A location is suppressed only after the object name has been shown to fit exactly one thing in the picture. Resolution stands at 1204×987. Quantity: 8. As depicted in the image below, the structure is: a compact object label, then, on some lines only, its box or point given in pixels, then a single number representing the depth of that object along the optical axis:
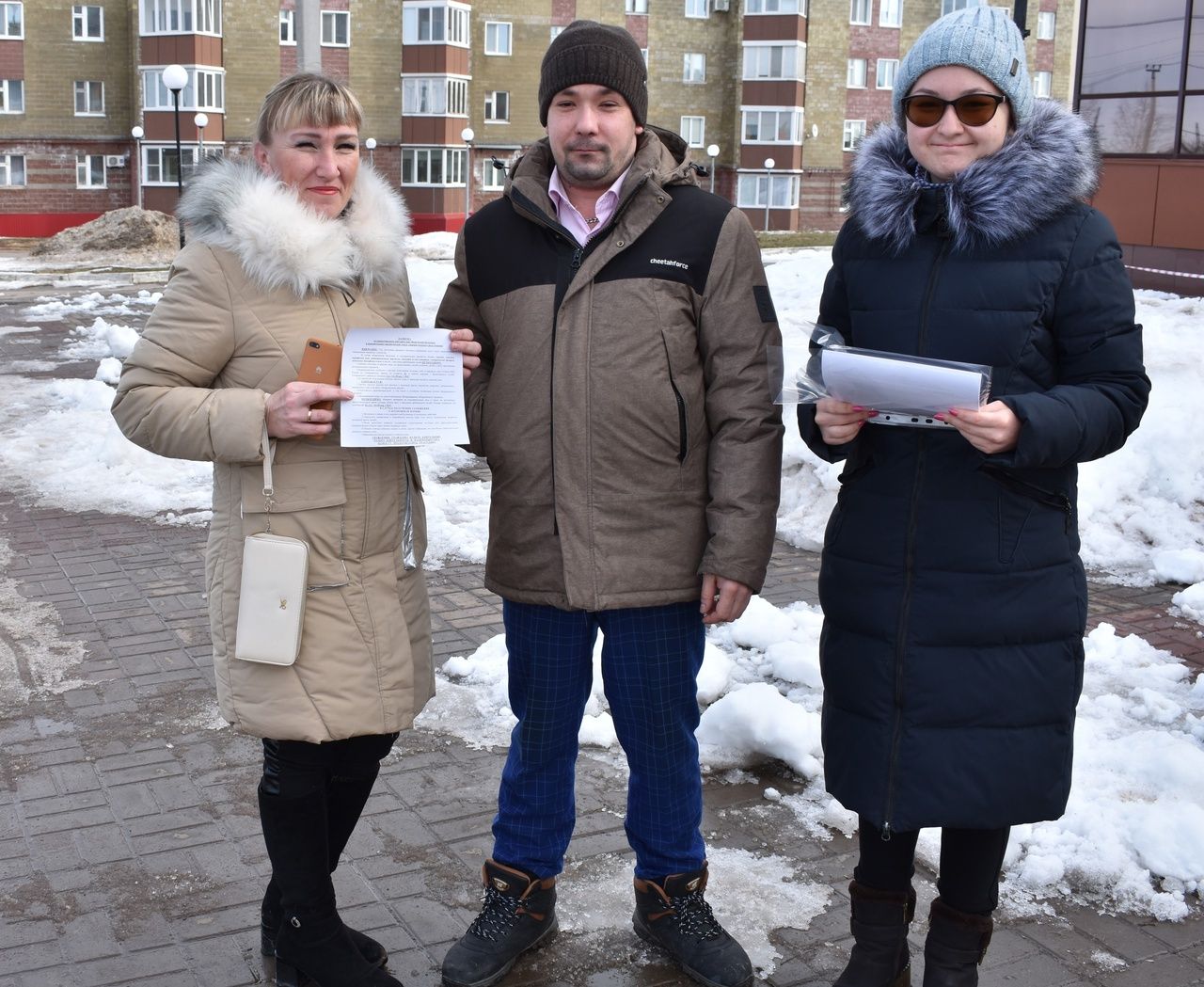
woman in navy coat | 2.93
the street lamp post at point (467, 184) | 55.53
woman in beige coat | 3.23
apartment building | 52.00
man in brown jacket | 3.41
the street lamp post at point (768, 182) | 59.81
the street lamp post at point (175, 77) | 28.62
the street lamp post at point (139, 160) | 51.81
